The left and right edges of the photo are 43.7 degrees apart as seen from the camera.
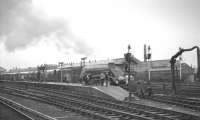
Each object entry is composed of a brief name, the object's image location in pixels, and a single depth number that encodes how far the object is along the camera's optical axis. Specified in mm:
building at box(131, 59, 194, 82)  45594
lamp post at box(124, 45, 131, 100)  19172
